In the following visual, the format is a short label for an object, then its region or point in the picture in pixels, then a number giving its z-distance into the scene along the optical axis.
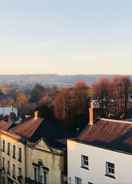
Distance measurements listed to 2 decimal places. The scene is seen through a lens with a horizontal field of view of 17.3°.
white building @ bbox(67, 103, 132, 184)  32.03
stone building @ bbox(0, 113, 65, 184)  40.19
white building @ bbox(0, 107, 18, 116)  106.46
